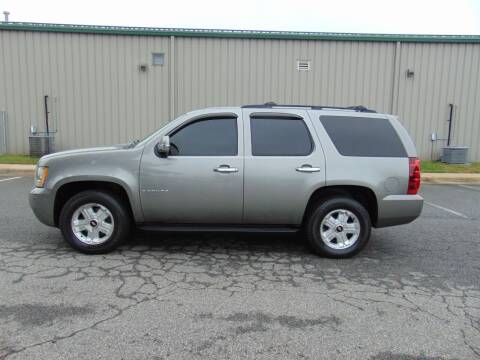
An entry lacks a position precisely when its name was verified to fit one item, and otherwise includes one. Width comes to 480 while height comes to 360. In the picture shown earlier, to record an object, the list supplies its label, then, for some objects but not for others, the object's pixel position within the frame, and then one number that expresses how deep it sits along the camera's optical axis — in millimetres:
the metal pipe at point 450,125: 14762
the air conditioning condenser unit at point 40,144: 13828
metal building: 14281
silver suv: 4645
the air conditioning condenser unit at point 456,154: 14141
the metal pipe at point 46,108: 14406
